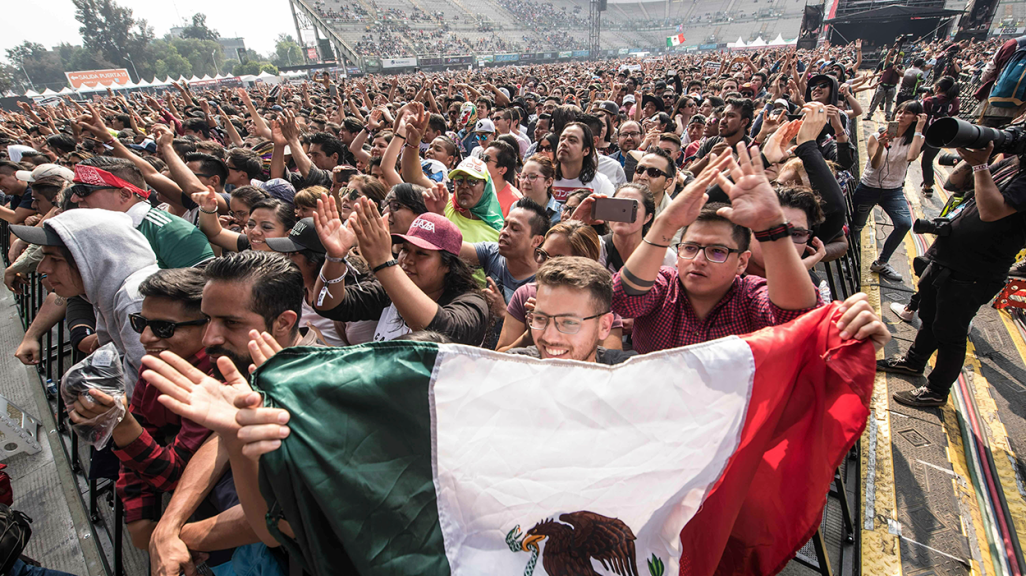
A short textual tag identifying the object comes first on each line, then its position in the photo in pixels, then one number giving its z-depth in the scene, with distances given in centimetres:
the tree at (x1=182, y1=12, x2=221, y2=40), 9081
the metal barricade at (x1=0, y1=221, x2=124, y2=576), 248
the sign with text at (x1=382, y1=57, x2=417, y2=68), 4250
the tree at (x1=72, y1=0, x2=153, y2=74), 7081
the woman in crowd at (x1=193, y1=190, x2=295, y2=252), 342
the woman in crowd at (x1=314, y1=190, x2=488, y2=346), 233
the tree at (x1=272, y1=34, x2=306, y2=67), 8994
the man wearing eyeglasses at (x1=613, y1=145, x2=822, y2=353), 185
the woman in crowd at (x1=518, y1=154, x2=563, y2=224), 436
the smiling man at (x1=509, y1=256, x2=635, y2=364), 191
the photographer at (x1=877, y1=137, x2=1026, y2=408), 285
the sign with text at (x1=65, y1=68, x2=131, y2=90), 4206
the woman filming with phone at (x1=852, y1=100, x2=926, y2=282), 505
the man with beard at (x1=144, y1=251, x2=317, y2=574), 174
